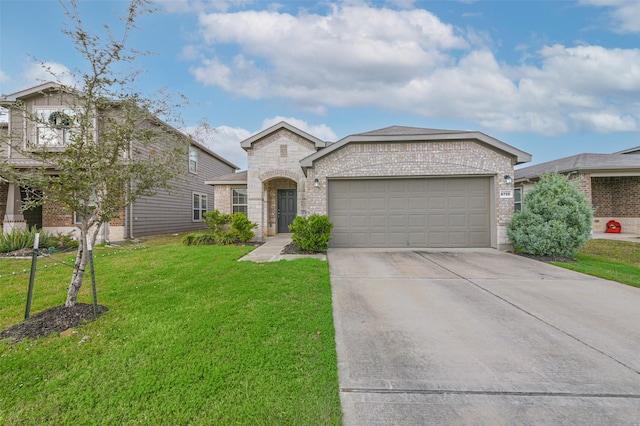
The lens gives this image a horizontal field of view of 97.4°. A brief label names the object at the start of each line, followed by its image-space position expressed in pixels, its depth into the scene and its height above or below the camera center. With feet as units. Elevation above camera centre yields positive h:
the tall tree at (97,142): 11.73 +3.28
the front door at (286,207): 46.59 +1.19
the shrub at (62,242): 32.07 -3.12
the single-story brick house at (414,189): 30.48 +2.75
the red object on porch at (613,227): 44.60 -2.45
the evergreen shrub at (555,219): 25.38 -0.63
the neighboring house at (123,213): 38.06 +0.64
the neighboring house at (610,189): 42.64 +3.80
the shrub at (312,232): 28.37 -1.86
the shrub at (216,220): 38.22 -0.72
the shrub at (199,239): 35.24 -3.15
